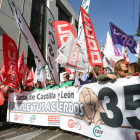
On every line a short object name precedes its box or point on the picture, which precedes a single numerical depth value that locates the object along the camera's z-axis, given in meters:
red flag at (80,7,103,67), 3.84
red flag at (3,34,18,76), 4.71
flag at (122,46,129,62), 9.98
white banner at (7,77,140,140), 1.98
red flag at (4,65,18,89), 4.36
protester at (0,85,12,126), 4.43
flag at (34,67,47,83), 4.80
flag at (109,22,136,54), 5.97
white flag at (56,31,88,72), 2.72
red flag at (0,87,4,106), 4.11
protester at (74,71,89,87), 3.23
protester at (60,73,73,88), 3.74
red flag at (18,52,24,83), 5.54
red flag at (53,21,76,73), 4.76
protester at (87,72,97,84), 3.30
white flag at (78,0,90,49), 5.45
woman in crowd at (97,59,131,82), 2.33
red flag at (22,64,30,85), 5.49
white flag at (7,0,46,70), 4.61
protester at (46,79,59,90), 4.08
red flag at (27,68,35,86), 7.28
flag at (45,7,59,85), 4.60
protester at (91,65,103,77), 2.89
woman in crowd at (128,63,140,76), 2.12
